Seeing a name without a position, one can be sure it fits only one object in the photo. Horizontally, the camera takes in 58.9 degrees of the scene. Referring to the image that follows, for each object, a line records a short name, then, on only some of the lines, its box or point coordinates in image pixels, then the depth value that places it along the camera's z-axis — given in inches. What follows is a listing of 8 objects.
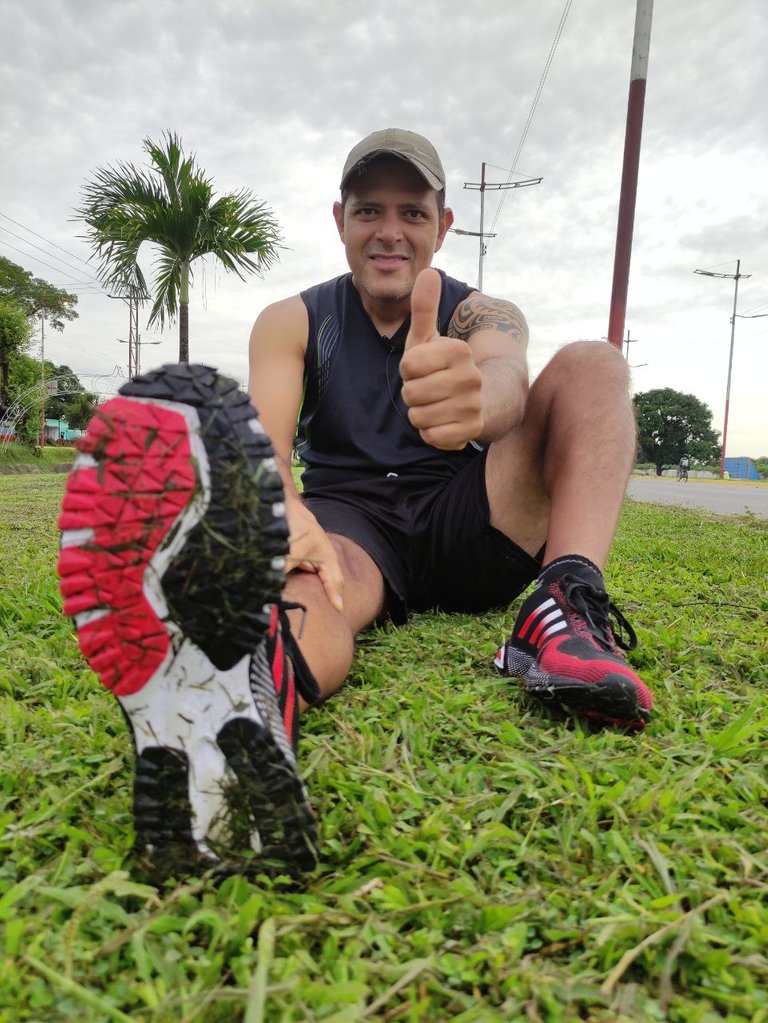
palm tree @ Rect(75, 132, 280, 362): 326.6
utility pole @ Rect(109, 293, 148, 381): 921.3
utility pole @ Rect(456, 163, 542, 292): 892.3
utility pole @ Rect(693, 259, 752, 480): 1135.0
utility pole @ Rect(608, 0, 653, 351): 235.3
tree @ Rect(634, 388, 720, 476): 2073.1
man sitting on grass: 26.8
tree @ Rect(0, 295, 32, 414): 725.3
